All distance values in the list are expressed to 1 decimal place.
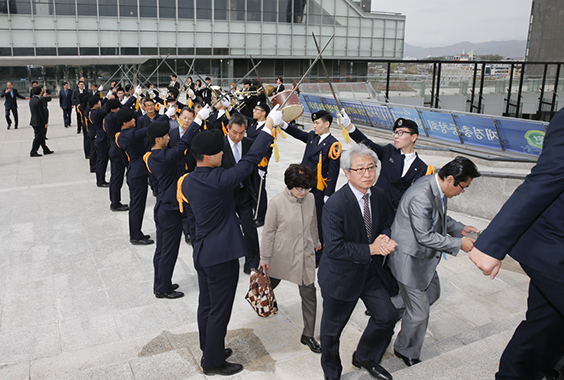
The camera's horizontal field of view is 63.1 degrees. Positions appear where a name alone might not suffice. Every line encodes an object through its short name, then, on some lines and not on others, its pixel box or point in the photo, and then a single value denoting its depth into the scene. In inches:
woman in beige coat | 164.4
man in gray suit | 140.7
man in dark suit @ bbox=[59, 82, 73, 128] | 787.4
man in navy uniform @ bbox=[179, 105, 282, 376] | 143.0
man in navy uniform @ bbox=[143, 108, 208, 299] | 213.2
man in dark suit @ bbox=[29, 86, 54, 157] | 528.4
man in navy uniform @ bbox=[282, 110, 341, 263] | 248.5
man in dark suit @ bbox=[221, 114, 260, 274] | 240.5
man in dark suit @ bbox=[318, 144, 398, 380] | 132.6
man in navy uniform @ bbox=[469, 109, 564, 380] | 76.4
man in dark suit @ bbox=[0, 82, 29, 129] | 718.5
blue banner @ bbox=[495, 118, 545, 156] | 460.4
